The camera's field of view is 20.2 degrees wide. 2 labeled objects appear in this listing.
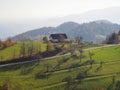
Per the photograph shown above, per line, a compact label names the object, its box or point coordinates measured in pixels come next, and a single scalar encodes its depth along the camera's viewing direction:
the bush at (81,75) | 165.85
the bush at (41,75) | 167.62
